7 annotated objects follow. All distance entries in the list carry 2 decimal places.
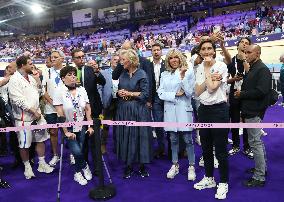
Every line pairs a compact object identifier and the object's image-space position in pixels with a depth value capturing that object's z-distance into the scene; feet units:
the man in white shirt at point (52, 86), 15.69
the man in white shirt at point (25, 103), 14.26
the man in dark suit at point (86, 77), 14.60
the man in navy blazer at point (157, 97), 15.61
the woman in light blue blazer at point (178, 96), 13.42
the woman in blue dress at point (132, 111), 13.52
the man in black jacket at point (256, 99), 11.82
